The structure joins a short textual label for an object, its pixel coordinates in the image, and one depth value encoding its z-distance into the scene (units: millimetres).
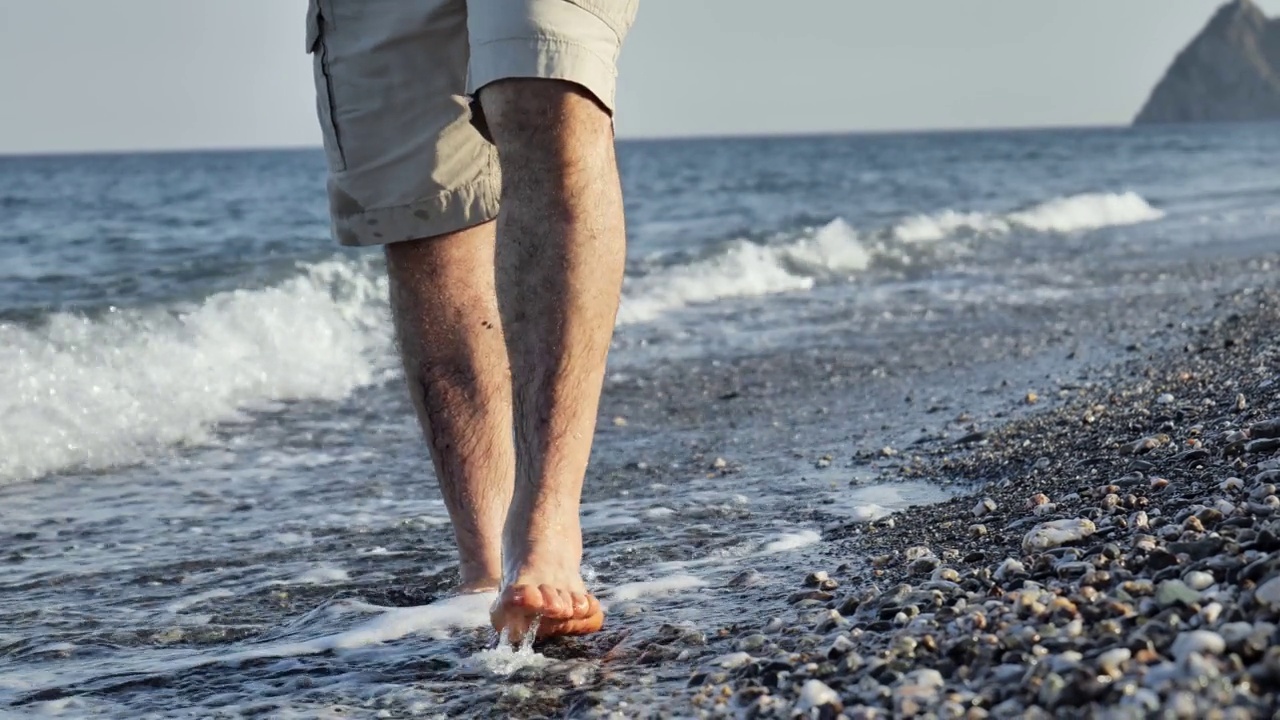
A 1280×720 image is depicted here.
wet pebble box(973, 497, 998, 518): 2531
